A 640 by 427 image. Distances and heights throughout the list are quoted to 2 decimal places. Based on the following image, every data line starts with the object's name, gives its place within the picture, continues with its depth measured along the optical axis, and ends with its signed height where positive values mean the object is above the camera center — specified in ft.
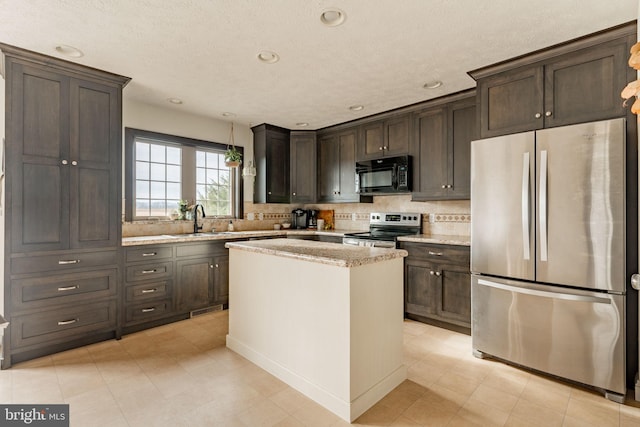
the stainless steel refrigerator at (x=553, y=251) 6.86 -0.88
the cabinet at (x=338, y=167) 14.97 +2.25
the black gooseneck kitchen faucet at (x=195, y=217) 13.51 -0.14
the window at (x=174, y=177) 12.49 +1.57
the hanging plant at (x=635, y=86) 3.22 +1.32
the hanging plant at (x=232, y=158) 13.64 +2.38
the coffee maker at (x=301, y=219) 17.39 -0.29
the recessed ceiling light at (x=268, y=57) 8.48 +4.21
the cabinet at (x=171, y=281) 10.51 -2.40
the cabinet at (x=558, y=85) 7.29 +3.21
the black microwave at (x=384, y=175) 12.78 +1.59
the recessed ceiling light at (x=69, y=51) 8.14 +4.18
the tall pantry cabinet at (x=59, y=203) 8.27 +0.28
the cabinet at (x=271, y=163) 15.58 +2.47
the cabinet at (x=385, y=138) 13.02 +3.22
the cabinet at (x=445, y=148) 11.24 +2.42
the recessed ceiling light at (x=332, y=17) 6.71 +4.20
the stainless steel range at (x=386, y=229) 12.33 -0.68
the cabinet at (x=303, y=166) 16.37 +2.42
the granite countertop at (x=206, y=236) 10.68 -0.87
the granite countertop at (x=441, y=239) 10.28 -0.86
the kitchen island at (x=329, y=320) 6.32 -2.33
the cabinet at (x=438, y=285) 10.30 -2.39
